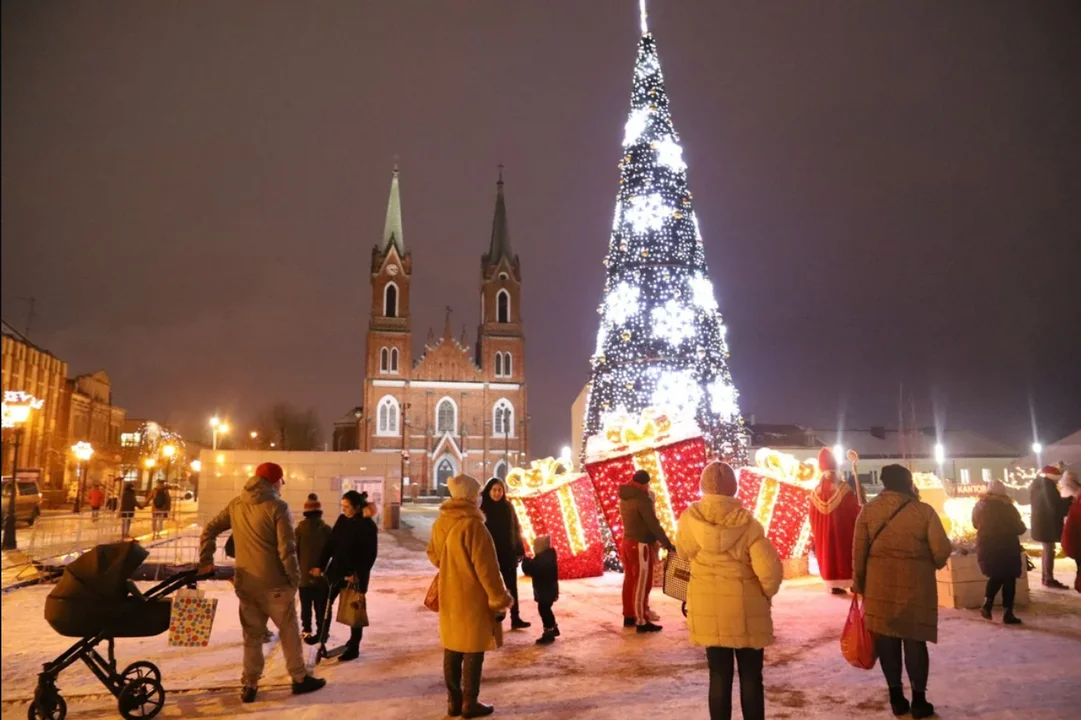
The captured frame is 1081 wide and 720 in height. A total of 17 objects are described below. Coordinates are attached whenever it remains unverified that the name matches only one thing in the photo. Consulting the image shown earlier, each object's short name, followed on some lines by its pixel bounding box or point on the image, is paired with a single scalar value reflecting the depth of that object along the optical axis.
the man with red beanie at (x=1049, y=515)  9.68
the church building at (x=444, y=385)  57.22
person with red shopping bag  4.68
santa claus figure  9.55
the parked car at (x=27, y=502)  23.17
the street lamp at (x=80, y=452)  29.45
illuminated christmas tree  13.83
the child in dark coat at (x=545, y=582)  7.11
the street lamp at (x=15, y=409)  13.18
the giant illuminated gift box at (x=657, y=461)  10.41
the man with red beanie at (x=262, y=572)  5.43
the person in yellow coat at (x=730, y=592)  4.05
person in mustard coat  4.81
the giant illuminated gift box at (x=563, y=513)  11.54
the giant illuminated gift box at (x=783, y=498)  11.06
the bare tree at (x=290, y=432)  77.00
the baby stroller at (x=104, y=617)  4.86
